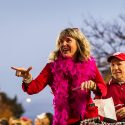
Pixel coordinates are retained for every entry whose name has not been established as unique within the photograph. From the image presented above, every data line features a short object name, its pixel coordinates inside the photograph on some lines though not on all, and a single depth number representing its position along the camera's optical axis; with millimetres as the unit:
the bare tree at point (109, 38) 23902
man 5408
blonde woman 4695
